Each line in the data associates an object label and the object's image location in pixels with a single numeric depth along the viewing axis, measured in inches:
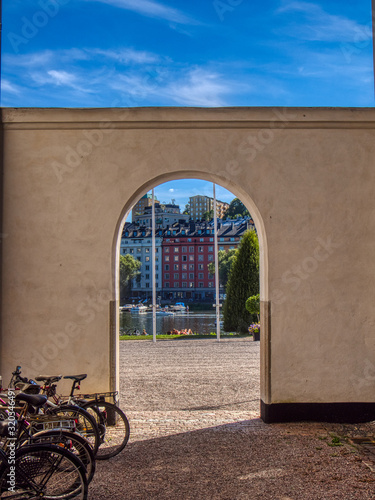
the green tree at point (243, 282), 952.3
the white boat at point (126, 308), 2817.4
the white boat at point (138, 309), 2770.2
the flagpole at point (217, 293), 728.0
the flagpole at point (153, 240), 729.3
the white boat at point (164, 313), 2670.3
